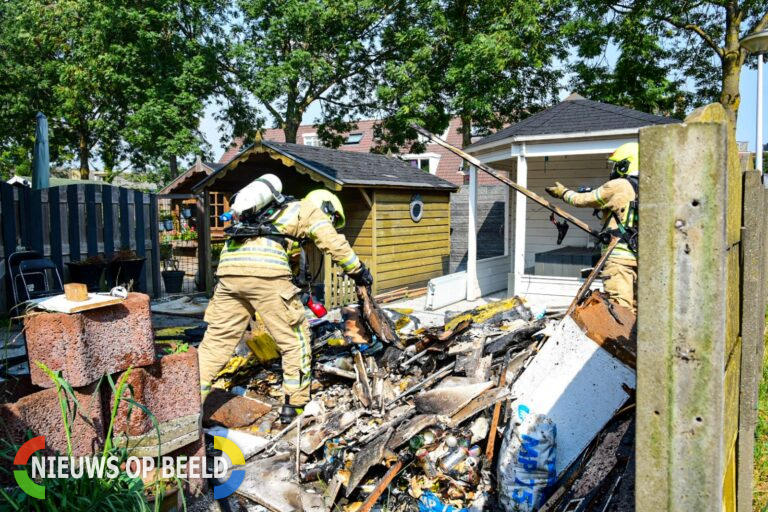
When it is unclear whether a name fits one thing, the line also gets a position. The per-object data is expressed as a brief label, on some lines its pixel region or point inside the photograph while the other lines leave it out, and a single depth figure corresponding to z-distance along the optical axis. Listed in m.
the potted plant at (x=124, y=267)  10.02
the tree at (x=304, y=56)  19.78
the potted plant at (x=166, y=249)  18.19
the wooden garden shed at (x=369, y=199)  10.37
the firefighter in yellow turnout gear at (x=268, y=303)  4.46
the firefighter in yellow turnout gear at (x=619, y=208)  5.37
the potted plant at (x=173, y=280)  12.07
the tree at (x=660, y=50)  14.06
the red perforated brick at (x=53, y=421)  2.38
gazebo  8.99
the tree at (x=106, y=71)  19.83
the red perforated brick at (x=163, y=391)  2.85
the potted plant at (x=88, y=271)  9.14
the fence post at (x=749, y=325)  2.28
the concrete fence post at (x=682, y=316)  1.23
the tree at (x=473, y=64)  16.16
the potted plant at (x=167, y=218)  15.67
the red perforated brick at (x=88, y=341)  2.57
